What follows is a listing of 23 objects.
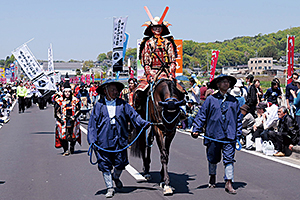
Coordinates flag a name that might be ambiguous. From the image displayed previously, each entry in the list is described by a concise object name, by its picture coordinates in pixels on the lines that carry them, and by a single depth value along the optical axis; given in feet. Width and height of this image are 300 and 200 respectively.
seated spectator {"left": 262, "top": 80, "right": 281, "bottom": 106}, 45.55
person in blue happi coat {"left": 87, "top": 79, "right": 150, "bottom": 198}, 22.47
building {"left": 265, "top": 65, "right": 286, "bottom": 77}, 426.10
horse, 22.43
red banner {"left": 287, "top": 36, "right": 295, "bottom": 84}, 53.94
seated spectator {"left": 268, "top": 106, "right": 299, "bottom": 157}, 34.06
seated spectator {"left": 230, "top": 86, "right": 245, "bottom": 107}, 48.03
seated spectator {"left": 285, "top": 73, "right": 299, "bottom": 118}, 45.42
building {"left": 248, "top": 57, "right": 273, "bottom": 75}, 514.68
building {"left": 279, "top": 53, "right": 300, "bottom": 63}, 596.66
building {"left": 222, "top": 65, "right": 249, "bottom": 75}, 532.73
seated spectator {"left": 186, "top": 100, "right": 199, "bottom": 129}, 55.56
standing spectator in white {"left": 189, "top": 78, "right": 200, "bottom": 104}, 55.63
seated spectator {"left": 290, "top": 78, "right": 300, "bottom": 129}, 38.60
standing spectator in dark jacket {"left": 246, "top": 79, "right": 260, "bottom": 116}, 50.90
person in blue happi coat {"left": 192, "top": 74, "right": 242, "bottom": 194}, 22.98
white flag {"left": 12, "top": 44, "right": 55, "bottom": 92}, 59.36
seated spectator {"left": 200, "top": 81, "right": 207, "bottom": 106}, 54.37
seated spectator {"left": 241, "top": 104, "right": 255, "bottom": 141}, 41.49
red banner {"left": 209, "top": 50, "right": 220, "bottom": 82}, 75.98
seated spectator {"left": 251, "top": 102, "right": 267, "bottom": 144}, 39.14
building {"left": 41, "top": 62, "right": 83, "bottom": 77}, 595.14
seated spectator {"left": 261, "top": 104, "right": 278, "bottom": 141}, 37.24
